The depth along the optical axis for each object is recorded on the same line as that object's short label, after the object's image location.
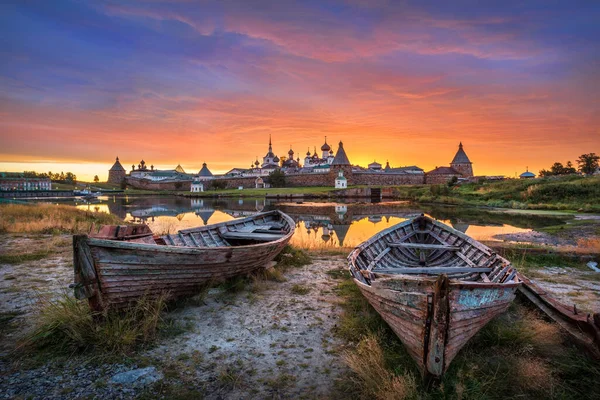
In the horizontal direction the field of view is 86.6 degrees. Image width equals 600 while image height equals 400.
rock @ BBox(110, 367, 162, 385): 4.04
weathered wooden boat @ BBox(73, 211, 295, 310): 4.66
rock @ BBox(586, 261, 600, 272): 9.30
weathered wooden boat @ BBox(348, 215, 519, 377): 3.58
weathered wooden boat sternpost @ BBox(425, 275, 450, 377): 3.54
